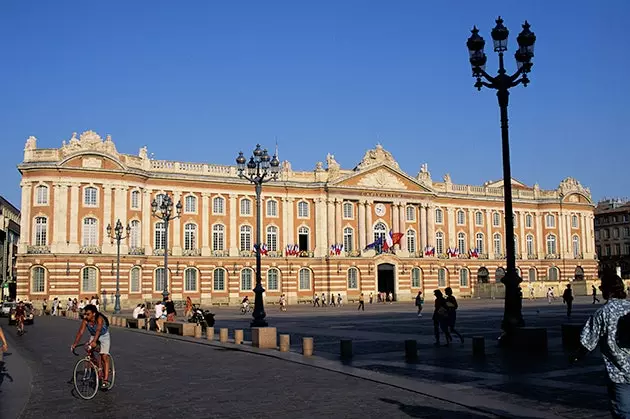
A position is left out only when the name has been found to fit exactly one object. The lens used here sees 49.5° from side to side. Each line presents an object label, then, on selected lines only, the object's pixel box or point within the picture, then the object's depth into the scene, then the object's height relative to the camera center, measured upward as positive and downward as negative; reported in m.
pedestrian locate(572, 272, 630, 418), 7.12 -0.74
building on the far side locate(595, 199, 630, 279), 112.50 +5.99
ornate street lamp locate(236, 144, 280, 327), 27.19 +4.70
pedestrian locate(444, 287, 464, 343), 22.69 -1.14
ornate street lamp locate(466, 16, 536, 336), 20.34 +5.80
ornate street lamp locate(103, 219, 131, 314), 47.88 -1.03
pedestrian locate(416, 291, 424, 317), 41.60 -1.63
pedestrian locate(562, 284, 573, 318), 34.84 -1.31
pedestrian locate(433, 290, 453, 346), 22.62 -1.33
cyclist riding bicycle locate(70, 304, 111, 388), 13.57 -0.97
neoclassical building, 59.91 +5.05
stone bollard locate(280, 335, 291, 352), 21.59 -2.09
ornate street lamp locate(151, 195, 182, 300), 39.88 +4.26
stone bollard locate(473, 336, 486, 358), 19.11 -2.04
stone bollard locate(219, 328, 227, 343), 25.92 -2.17
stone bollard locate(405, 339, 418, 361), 18.81 -2.07
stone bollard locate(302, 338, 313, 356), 20.19 -2.06
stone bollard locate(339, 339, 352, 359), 19.59 -2.07
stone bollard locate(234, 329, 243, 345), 24.89 -2.16
